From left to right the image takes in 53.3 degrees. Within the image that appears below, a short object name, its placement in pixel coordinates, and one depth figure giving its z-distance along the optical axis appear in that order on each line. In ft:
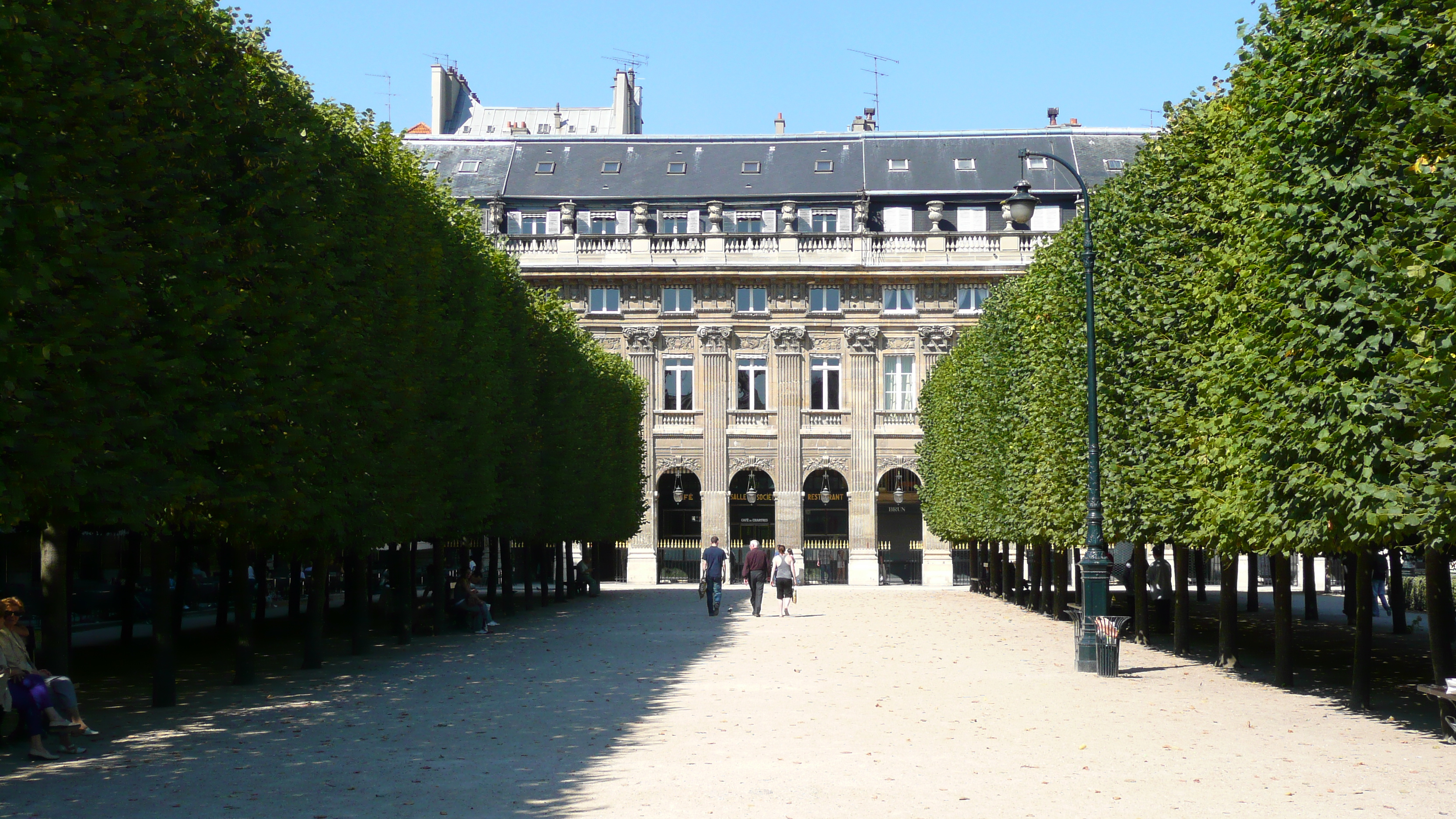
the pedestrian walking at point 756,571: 119.96
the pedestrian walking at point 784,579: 118.93
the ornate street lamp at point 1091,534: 71.56
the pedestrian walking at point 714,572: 119.34
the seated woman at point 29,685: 45.60
